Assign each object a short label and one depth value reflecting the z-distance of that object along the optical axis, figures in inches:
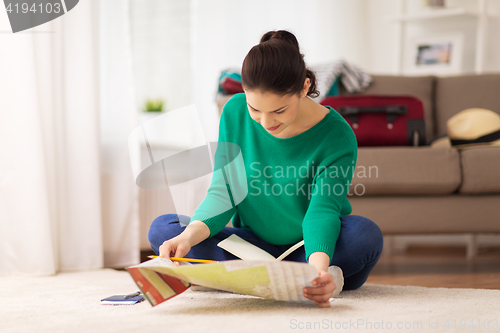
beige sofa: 159.5
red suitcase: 167.4
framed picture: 210.9
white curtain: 152.4
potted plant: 193.7
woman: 126.1
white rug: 120.2
